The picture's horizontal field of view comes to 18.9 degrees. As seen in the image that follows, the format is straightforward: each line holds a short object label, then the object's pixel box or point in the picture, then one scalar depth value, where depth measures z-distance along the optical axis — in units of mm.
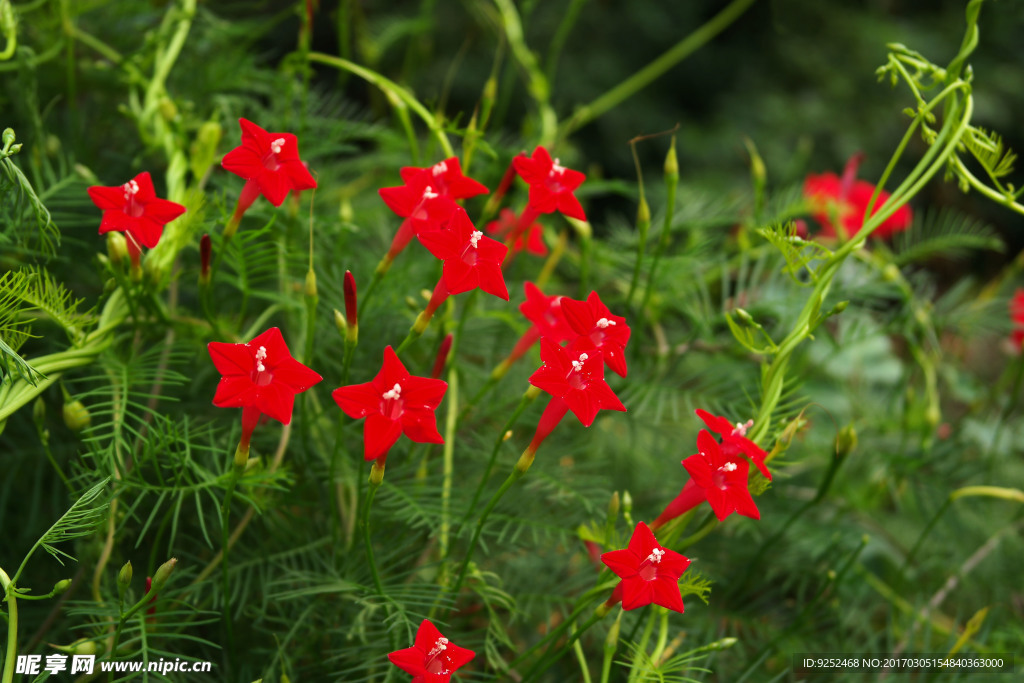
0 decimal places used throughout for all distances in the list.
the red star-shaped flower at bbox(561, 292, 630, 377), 647
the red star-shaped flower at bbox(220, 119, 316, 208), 656
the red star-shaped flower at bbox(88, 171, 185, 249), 646
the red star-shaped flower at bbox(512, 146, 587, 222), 670
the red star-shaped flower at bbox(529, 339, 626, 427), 630
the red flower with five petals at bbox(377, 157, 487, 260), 659
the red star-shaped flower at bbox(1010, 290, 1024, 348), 847
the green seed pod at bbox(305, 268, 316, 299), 657
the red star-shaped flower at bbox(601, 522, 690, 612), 628
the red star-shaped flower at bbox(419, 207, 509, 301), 639
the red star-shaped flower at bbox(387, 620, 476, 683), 625
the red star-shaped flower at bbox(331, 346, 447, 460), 624
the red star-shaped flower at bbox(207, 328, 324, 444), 623
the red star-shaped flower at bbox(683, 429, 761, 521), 635
